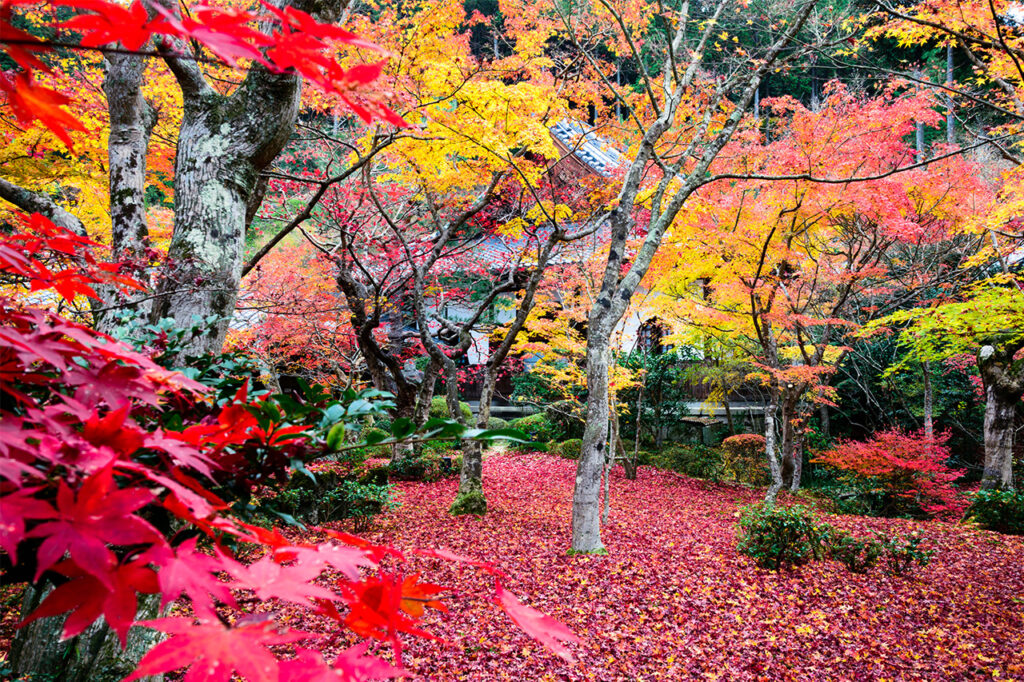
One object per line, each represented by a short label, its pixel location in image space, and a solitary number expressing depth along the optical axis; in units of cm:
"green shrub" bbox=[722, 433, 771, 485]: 1197
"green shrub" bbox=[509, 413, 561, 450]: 1512
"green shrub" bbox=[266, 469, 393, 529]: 705
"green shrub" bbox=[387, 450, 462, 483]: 1054
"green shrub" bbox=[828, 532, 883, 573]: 612
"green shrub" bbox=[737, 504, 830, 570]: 609
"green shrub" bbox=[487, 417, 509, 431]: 1538
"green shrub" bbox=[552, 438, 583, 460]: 1423
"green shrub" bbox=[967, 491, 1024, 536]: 834
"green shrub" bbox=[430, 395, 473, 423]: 1442
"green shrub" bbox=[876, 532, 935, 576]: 609
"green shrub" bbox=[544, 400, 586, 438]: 1507
